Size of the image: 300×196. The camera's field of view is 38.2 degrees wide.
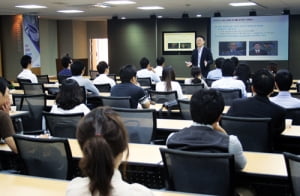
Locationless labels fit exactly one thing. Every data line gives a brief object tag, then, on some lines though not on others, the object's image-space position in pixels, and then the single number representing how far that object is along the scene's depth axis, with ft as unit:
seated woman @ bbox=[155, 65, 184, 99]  20.18
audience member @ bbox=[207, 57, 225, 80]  28.12
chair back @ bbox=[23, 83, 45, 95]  23.28
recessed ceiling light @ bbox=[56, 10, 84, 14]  42.50
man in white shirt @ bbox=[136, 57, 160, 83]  30.40
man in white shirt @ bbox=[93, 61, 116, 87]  25.40
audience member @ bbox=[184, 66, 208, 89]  23.40
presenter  31.89
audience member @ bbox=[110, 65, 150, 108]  16.99
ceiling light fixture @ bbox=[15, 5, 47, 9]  37.14
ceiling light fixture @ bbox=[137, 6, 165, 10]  38.29
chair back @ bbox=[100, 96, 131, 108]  15.72
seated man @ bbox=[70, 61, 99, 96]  21.47
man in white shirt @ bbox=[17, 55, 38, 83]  27.73
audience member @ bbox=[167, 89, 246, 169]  7.98
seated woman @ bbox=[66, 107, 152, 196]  4.76
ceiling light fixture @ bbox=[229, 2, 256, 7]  36.45
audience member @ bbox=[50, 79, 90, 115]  13.01
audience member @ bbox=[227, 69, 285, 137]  11.61
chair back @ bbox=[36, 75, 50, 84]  30.91
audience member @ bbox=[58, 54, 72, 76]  27.73
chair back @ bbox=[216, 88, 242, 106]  17.81
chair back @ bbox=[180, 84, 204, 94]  20.99
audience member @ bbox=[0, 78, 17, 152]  10.03
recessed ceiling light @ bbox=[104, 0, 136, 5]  33.20
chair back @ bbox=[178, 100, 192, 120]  15.24
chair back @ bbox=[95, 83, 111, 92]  23.81
